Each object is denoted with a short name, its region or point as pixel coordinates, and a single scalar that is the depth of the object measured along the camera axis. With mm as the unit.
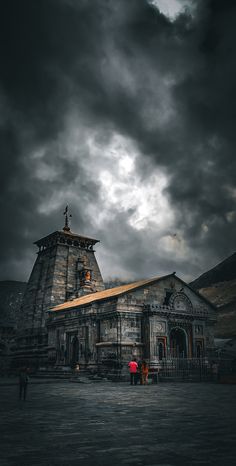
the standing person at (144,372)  24219
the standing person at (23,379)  15625
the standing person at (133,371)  24172
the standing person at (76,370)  31750
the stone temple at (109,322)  31672
